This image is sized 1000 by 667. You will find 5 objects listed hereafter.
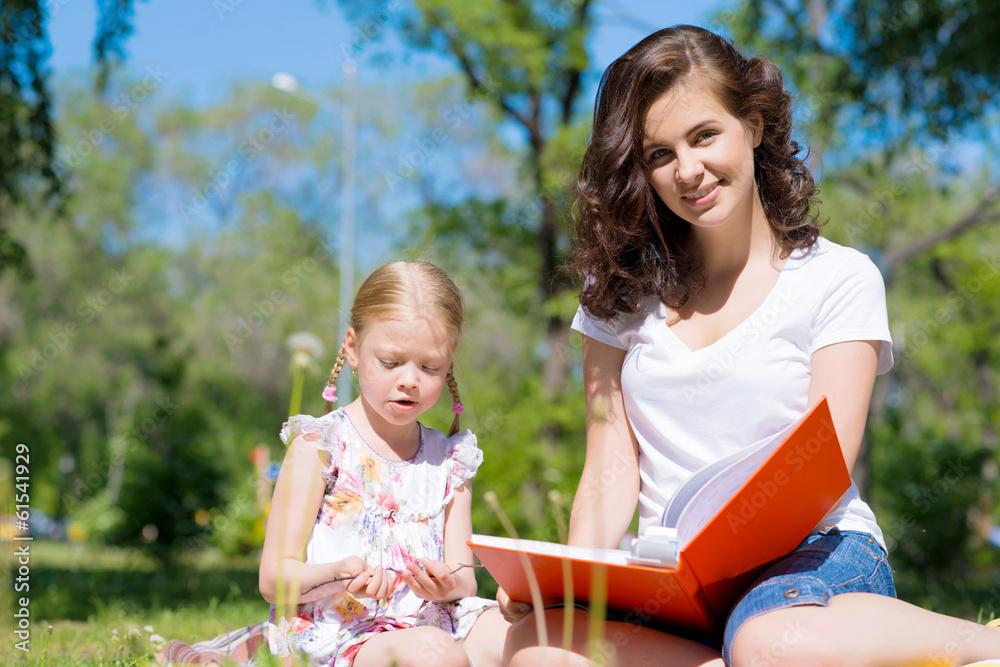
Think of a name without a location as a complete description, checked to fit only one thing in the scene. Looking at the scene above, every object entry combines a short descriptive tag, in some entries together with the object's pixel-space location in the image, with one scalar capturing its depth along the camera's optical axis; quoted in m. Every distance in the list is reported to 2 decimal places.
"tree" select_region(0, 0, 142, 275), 4.89
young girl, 2.11
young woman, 1.81
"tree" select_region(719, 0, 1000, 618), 7.80
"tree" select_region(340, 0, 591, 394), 10.92
